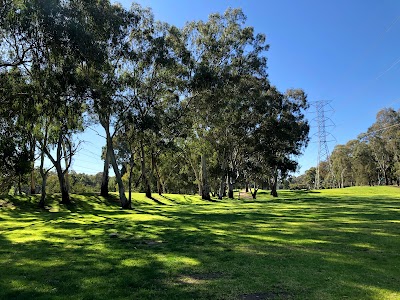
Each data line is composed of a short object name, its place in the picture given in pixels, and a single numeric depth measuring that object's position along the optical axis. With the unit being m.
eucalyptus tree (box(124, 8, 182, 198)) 27.91
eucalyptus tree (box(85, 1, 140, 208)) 20.89
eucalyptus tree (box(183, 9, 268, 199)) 33.81
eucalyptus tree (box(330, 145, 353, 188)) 112.38
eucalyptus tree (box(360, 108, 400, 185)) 78.27
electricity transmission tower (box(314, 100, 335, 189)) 118.65
